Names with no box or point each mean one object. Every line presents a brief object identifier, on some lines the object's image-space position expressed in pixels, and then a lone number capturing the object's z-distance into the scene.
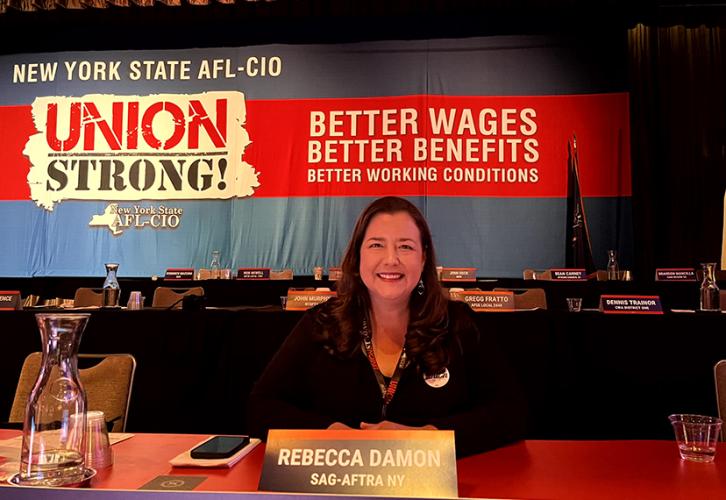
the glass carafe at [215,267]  5.81
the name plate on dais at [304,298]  2.80
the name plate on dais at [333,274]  4.58
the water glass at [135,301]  3.04
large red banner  6.30
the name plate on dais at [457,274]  4.98
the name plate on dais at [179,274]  5.14
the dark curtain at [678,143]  6.03
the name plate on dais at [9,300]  2.98
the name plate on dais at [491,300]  2.70
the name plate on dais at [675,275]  4.14
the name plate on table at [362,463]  0.70
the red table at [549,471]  0.85
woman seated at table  1.35
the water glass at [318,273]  5.87
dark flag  6.07
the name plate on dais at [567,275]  4.50
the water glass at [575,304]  2.96
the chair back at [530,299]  3.68
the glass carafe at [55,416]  0.83
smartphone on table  0.99
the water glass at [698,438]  1.02
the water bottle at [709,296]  2.81
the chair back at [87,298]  4.25
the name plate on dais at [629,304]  2.59
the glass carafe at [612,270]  5.27
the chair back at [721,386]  1.47
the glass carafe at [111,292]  3.23
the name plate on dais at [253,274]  5.05
